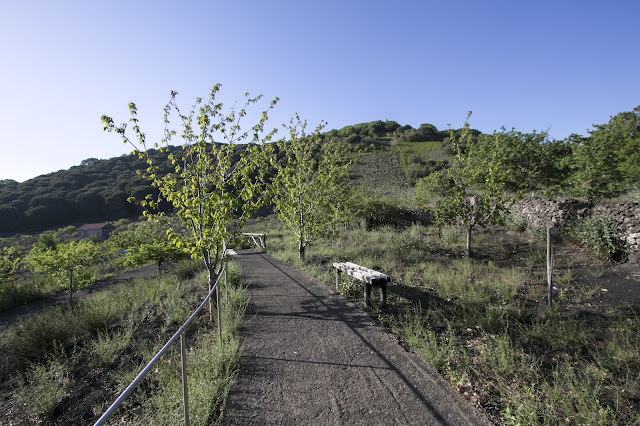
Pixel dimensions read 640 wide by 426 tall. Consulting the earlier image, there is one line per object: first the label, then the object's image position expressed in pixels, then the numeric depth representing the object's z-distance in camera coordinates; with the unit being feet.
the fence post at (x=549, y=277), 16.69
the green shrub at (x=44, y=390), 10.16
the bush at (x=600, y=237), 24.88
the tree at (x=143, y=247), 29.32
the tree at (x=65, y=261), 27.50
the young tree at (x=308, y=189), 30.83
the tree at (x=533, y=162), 59.63
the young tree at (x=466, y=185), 27.86
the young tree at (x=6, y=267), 24.38
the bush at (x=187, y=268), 30.48
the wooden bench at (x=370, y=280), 17.45
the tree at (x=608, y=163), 42.93
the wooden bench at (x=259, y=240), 48.19
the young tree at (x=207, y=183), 15.76
